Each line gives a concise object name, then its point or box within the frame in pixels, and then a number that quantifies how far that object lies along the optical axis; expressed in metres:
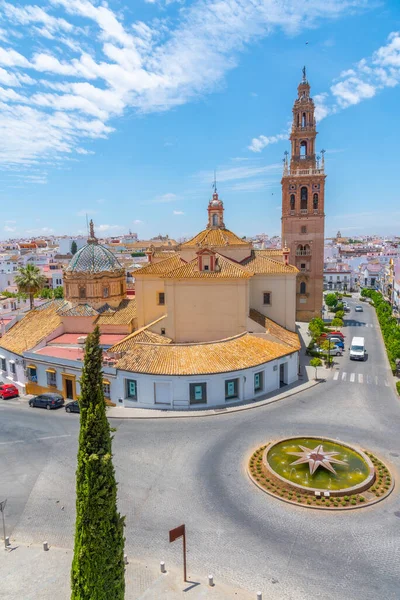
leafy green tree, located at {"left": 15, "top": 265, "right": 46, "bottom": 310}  51.25
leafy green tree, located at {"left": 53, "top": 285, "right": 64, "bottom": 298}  86.10
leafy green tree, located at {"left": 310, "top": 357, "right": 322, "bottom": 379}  34.68
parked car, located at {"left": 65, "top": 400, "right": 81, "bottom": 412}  28.95
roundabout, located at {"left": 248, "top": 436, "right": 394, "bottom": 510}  18.52
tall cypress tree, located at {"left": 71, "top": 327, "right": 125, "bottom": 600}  10.64
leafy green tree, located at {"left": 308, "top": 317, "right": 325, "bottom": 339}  44.03
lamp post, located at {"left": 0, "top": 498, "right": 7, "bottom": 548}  15.42
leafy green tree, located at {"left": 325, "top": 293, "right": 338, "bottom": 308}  78.62
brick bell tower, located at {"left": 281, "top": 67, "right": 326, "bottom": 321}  57.09
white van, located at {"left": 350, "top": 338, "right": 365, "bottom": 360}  42.34
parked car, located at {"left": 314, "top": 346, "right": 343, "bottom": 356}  44.54
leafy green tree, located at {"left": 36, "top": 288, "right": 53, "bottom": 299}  88.88
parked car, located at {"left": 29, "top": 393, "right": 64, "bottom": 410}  29.98
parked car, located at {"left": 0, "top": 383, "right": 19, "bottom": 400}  32.69
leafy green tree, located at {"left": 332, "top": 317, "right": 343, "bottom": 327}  49.08
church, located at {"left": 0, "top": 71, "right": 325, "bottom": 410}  29.08
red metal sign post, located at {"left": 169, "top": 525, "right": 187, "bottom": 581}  13.46
